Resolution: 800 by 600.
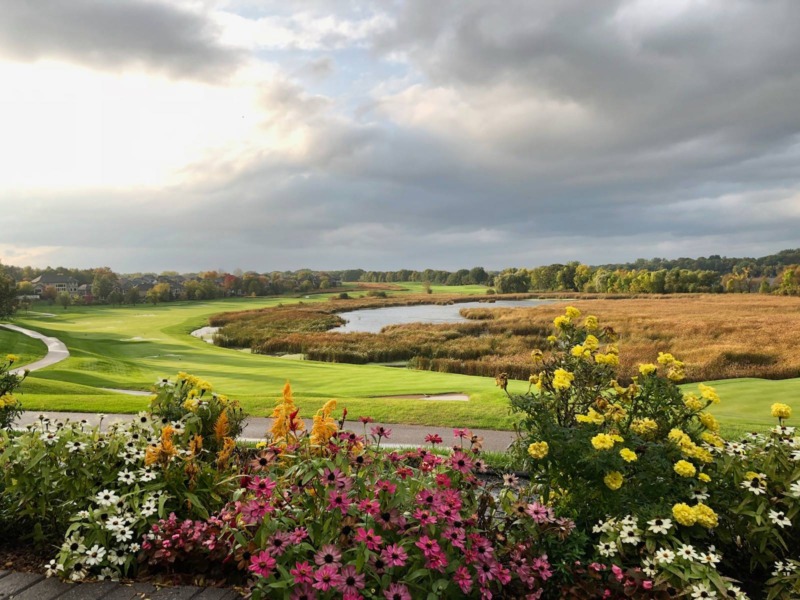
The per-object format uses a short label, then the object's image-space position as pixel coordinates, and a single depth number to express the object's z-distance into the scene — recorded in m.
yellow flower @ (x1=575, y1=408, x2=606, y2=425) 3.22
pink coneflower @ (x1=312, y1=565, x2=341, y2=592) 2.20
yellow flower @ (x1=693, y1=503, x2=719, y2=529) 2.71
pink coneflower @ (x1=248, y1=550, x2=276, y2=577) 2.30
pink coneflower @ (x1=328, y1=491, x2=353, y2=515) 2.49
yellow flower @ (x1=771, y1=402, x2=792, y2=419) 3.44
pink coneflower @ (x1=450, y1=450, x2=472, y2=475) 2.88
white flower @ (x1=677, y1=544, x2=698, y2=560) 2.64
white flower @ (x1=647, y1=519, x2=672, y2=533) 2.75
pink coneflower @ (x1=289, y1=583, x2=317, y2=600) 2.31
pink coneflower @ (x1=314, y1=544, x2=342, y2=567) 2.31
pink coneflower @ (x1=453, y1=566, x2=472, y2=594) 2.36
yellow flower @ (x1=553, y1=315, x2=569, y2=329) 3.91
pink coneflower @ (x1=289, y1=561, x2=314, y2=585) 2.27
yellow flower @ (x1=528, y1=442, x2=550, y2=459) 2.99
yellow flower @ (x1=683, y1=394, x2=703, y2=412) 3.38
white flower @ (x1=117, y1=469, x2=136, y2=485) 3.45
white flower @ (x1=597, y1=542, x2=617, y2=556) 2.80
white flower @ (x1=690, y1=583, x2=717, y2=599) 2.49
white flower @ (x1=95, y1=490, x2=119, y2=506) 3.24
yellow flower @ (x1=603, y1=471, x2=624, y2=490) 2.93
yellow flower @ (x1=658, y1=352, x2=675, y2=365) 3.70
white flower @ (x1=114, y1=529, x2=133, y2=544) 3.03
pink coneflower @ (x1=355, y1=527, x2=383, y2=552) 2.29
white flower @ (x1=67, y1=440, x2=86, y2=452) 3.61
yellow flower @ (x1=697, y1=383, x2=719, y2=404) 3.41
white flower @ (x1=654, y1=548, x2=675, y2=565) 2.63
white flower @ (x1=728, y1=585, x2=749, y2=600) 2.51
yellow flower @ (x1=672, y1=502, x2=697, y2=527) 2.71
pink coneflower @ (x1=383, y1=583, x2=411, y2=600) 2.24
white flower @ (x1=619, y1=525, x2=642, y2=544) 2.78
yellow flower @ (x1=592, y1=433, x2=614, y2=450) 2.82
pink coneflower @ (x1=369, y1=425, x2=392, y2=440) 3.04
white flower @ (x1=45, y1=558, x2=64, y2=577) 2.92
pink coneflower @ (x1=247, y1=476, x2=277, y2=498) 2.55
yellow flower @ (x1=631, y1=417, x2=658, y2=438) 3.26
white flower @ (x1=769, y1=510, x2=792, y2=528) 2.83
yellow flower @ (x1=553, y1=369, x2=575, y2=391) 3.29
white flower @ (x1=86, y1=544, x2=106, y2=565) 2.92
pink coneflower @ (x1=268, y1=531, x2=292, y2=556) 2.39
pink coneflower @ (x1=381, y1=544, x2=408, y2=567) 2.30
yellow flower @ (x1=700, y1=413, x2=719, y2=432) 3.26
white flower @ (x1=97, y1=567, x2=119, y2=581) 2.94
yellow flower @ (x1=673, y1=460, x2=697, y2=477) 2.89
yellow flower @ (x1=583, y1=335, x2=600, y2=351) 3.73
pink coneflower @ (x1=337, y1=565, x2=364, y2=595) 2.23
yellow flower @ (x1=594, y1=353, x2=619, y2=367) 3.65
